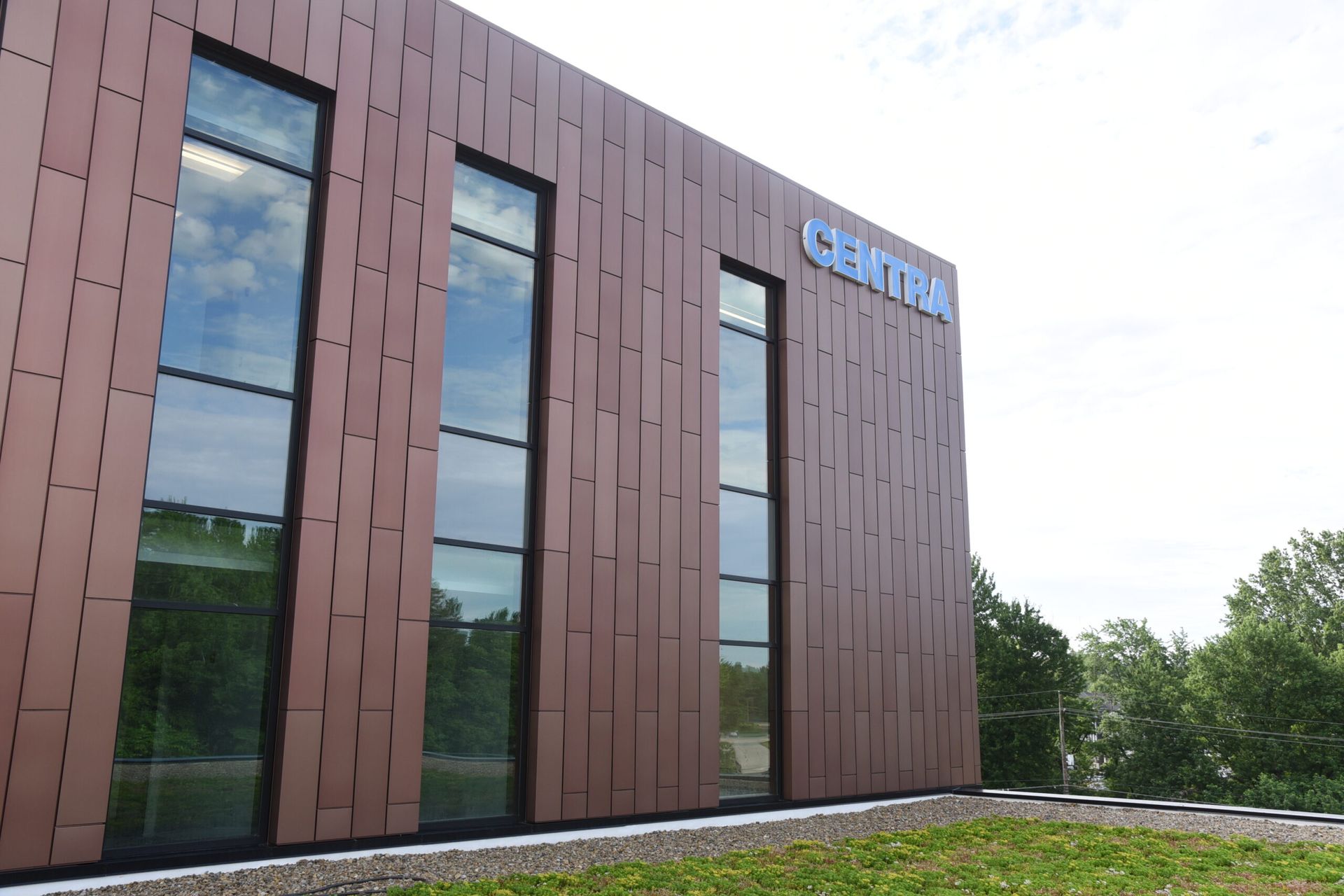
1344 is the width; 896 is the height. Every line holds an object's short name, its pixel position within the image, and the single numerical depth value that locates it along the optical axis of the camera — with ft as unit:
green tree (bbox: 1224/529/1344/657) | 146.51
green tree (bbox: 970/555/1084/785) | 104.63
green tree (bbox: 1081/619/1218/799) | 107.76
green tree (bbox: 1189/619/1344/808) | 99.60
